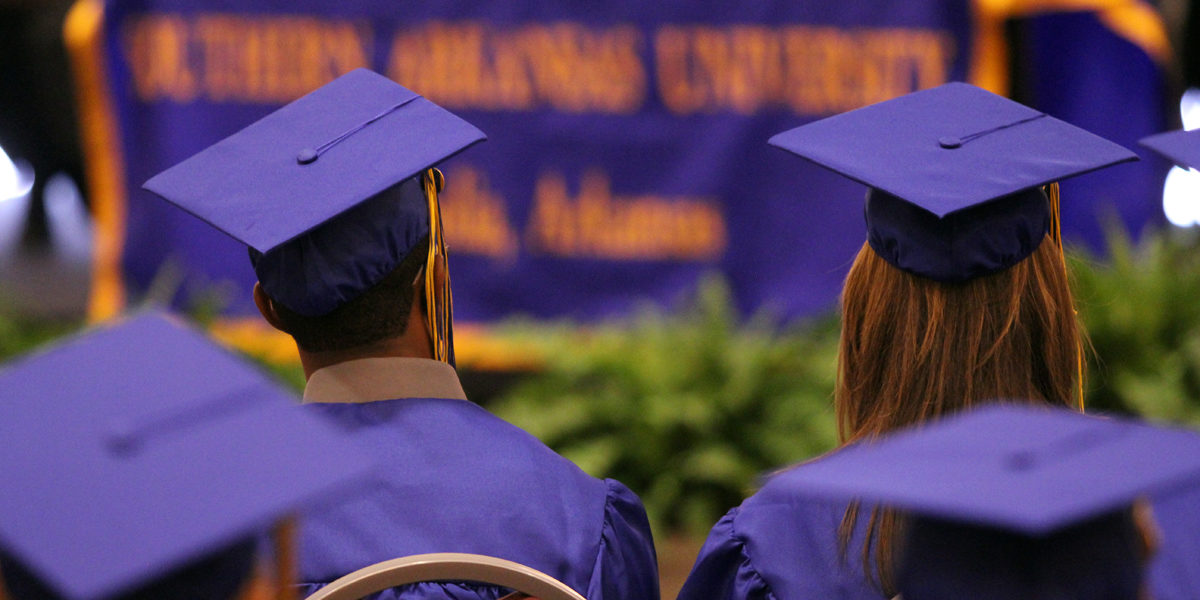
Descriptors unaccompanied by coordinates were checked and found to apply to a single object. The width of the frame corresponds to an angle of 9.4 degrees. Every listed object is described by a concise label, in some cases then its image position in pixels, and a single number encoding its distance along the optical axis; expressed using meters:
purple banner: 10.77
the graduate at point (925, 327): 6.65
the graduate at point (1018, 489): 6.30
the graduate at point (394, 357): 6.71
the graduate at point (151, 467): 6.25
